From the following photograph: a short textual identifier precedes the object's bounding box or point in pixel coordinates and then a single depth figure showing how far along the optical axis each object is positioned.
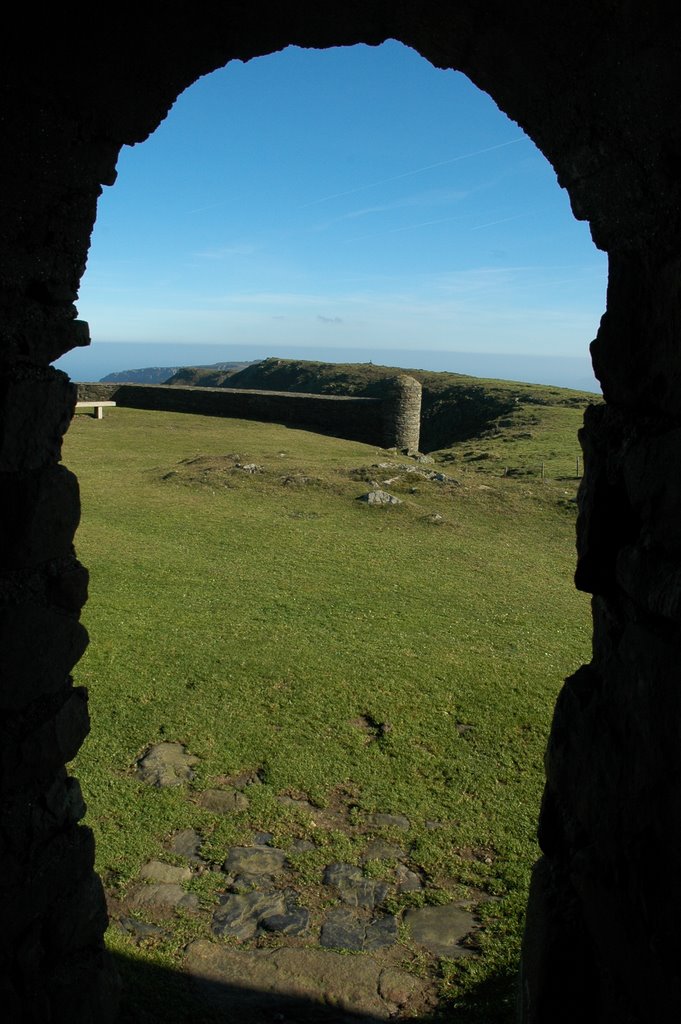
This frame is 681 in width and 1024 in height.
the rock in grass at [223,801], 5.34
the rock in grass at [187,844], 4.86
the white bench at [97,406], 25.71
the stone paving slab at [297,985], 3.70
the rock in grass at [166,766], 5.66
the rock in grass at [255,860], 4.75
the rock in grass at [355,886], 4.52
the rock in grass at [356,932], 4.18
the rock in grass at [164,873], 4.61
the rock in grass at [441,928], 4.15
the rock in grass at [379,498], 14.76
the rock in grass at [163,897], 4.41
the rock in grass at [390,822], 5.23
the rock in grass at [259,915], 4.27
